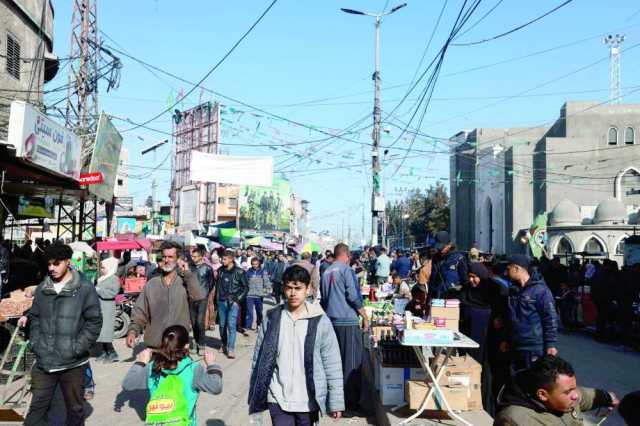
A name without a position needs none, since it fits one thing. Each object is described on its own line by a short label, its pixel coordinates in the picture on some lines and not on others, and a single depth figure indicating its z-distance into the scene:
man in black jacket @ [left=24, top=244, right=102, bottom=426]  5.29
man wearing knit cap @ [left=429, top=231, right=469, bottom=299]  7.85
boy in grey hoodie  4.44
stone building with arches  39.72
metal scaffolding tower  69.06
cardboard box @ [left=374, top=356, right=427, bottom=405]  7.16
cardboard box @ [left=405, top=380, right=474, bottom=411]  6.66
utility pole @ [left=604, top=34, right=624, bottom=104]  46.62
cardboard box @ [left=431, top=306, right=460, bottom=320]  6.91
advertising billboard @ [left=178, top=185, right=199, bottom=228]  70.12
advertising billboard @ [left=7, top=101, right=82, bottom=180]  10.09
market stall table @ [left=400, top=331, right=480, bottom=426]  6.17
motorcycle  13.10
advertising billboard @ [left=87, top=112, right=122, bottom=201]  17.09
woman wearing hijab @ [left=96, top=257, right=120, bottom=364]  10.20
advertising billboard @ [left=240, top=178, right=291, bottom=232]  68.94
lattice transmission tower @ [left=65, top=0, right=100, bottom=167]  21.61
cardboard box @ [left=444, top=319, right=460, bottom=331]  6.89
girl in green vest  4.22
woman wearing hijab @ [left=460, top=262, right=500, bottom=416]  7.04
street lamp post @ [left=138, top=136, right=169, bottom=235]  37.52
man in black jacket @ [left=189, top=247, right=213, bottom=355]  11.96
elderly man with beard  6.26
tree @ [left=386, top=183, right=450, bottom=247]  80.19
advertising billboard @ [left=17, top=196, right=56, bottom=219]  18.17
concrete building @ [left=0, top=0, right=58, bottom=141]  18.16
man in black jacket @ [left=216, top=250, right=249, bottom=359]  11.58
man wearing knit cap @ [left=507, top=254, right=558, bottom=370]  5.91
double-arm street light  23.81
